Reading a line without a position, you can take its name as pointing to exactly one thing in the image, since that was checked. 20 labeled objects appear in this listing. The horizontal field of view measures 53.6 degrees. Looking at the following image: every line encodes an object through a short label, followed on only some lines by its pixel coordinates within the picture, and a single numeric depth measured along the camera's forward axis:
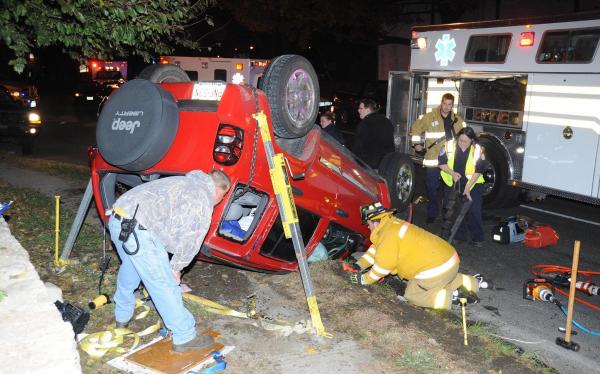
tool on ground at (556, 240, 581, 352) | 4.62
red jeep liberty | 4.20
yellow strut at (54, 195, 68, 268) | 5.23
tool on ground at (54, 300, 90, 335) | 3.97
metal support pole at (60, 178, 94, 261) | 5.08
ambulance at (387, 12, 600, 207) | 8.15
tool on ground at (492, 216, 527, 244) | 7.52
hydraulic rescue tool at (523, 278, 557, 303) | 5.57
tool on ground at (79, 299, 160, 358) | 3.82
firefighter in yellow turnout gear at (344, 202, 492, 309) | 5.15
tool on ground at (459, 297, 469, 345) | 4.42
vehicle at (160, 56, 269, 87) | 16.11
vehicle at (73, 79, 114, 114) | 21.94
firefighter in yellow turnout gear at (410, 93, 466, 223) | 8.38
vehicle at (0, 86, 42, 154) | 12.44
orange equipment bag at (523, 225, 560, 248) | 7.47
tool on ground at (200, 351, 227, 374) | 3.64
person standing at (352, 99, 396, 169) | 7.75
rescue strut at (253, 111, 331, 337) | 4.25
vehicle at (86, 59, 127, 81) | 23.55
